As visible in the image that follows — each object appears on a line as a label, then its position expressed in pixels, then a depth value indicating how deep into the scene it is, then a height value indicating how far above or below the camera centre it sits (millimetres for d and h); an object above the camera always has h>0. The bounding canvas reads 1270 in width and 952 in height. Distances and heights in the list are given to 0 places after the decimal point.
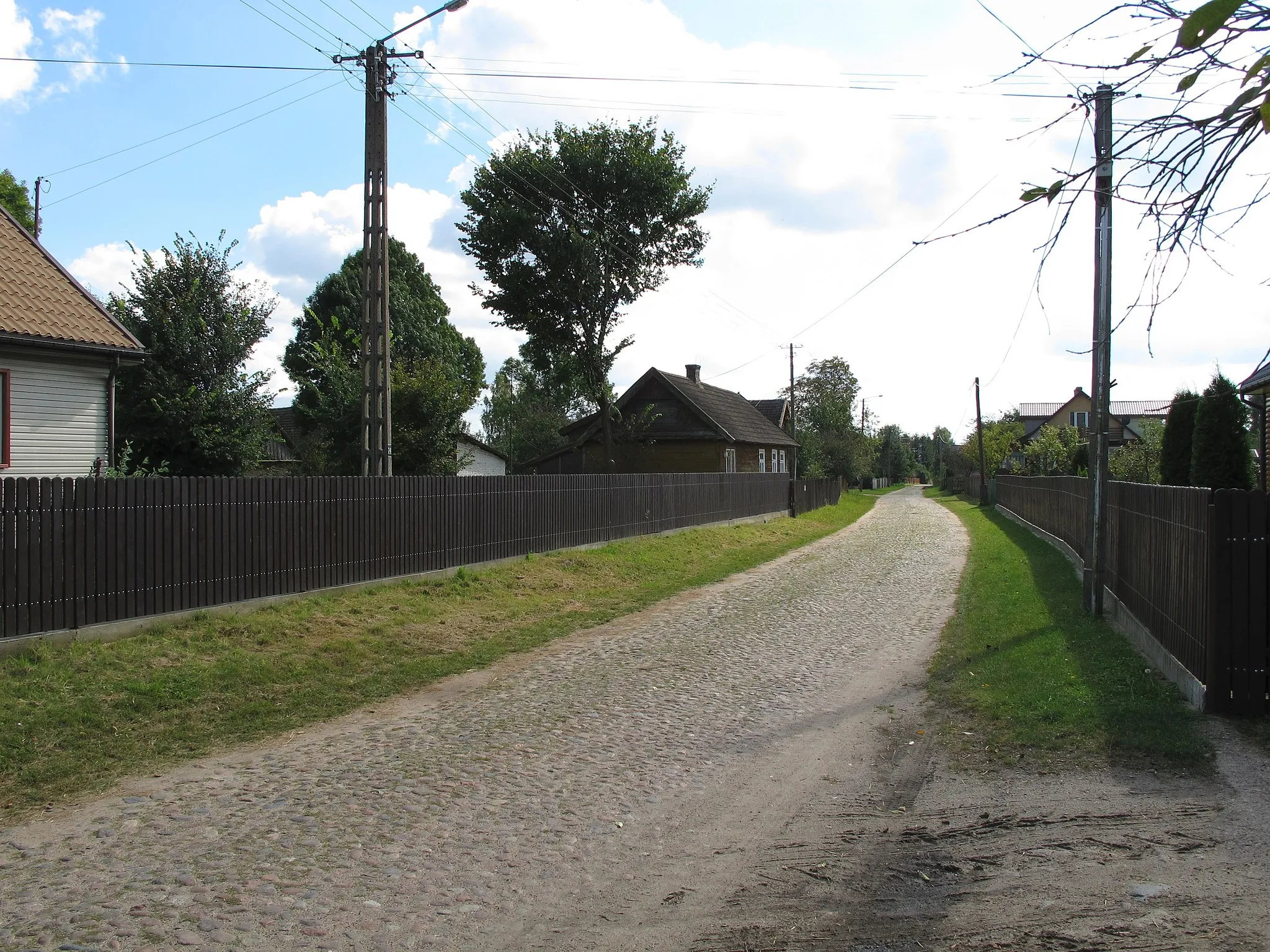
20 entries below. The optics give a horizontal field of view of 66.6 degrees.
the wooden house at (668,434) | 43094 +2270
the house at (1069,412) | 99125 +7984
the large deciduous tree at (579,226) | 36312 +9902
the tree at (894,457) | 134125 +4166
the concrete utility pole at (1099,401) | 12336 +1112
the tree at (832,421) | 88188 +6262
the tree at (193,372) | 22656 +2615
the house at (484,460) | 51969 +1345
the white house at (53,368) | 15586 +1930
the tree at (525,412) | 81438 +6793
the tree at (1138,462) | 30766 +807
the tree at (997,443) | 73750 +3409
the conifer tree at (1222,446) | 21469 +929
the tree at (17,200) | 34969 +10418
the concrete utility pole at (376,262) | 14320 +3306
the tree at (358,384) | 25594 +2788
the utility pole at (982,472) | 57250 +863
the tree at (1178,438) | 26250 +1338
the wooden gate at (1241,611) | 6750 -872
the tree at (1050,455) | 47656 +1577
